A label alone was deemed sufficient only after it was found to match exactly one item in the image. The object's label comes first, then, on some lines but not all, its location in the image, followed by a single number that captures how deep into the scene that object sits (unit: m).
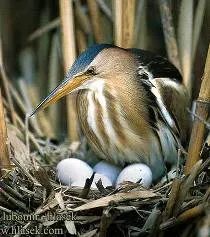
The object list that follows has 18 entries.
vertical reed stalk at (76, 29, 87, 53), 5.48
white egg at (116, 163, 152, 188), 4.39
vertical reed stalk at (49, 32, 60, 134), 5.62
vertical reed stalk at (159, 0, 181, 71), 5.11
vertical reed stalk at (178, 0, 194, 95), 5.07
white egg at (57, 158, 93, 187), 4.37
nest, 3.54
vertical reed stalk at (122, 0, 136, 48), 4.76
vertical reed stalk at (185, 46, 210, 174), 3.83
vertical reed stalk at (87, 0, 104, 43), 5.23
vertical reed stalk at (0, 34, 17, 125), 5.25
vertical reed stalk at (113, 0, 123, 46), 4.77
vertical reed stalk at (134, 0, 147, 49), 5.24
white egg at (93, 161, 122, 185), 4.65
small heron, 4.55
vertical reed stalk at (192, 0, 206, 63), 5.04
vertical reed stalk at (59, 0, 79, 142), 4.86
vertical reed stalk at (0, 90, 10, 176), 4.09
